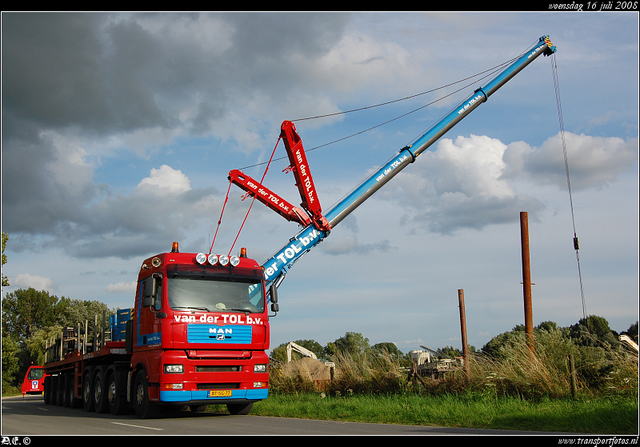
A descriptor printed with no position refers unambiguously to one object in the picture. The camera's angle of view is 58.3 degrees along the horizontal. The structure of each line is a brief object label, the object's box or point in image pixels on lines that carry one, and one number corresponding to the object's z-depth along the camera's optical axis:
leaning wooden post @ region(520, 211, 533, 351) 15.64
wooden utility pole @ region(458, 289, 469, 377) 17.73
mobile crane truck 12.40
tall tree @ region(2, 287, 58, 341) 77.50
